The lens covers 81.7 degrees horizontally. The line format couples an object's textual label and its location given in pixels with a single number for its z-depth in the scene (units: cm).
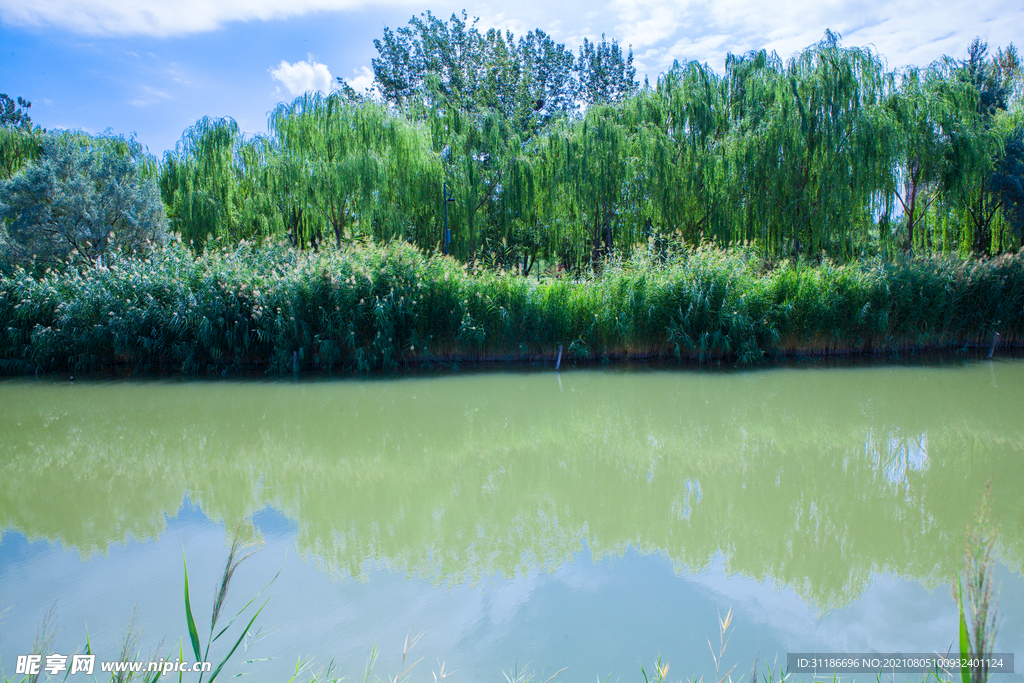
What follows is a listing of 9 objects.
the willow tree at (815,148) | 1268
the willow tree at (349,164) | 1488
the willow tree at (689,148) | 1462
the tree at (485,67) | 2622
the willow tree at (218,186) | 1562
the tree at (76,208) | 1339
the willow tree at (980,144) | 1347
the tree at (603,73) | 2886
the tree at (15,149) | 1648
